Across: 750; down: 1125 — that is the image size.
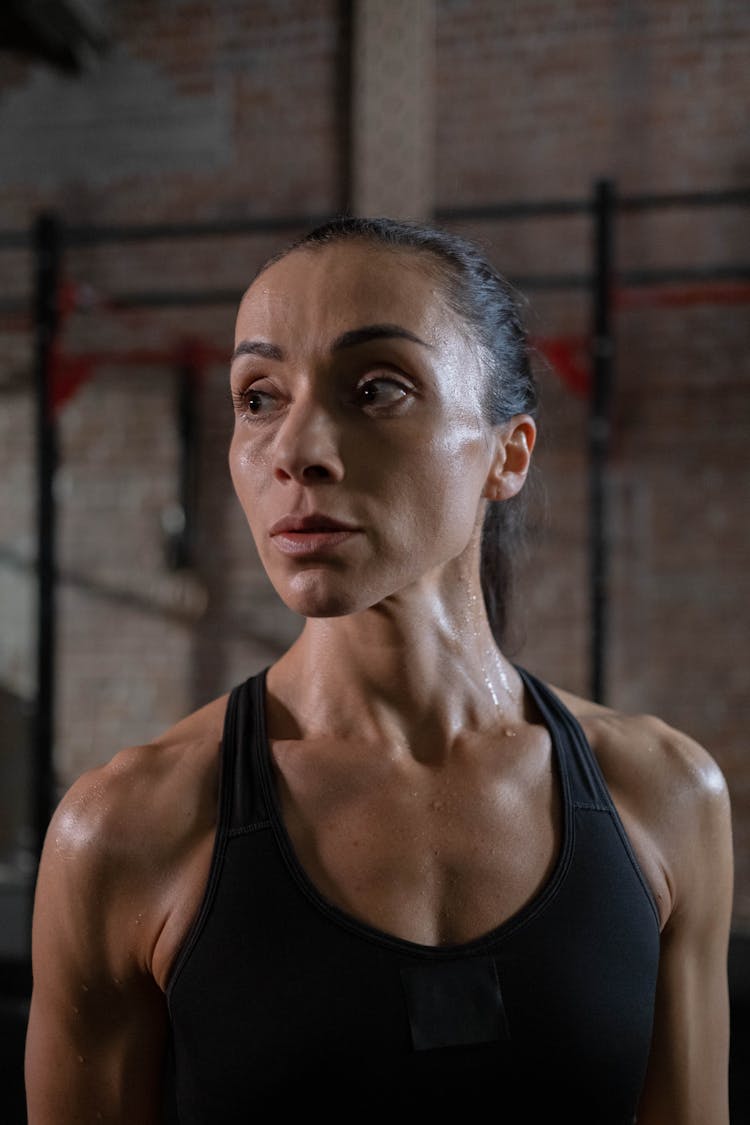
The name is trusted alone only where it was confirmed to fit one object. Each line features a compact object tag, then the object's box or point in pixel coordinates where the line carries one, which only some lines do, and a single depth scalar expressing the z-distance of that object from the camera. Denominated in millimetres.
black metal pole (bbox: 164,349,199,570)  3734
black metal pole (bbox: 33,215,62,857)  2920
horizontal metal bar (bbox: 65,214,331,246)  3041
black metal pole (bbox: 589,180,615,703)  2854
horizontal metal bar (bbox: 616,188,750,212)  2914
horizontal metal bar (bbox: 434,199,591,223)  2967
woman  889
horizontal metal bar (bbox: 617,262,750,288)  3074
